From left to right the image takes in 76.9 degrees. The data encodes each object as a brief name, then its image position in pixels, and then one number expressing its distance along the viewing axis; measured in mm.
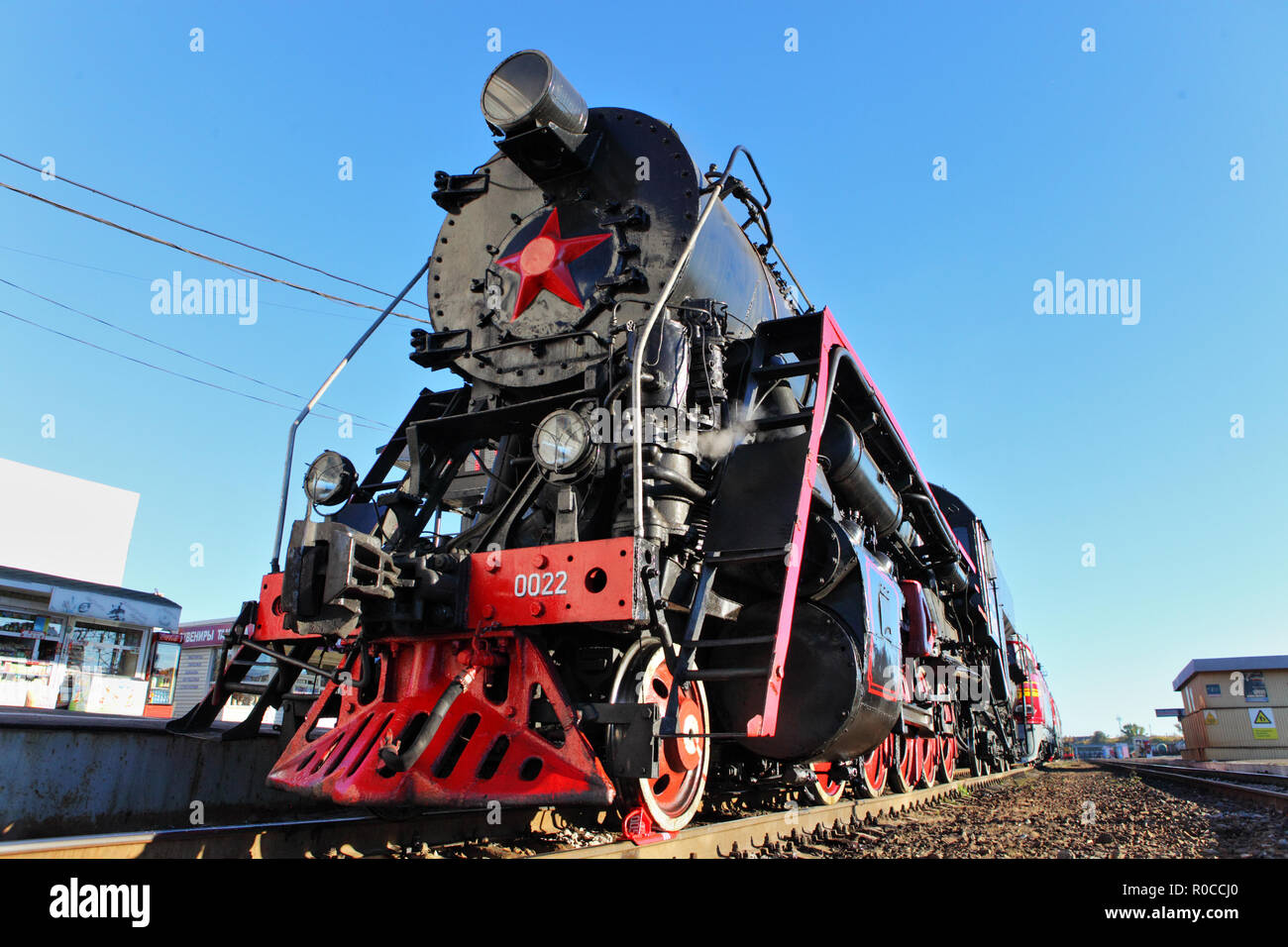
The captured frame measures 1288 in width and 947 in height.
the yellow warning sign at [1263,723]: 22781
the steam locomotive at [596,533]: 3248
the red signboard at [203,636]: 25094
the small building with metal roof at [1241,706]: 22531
